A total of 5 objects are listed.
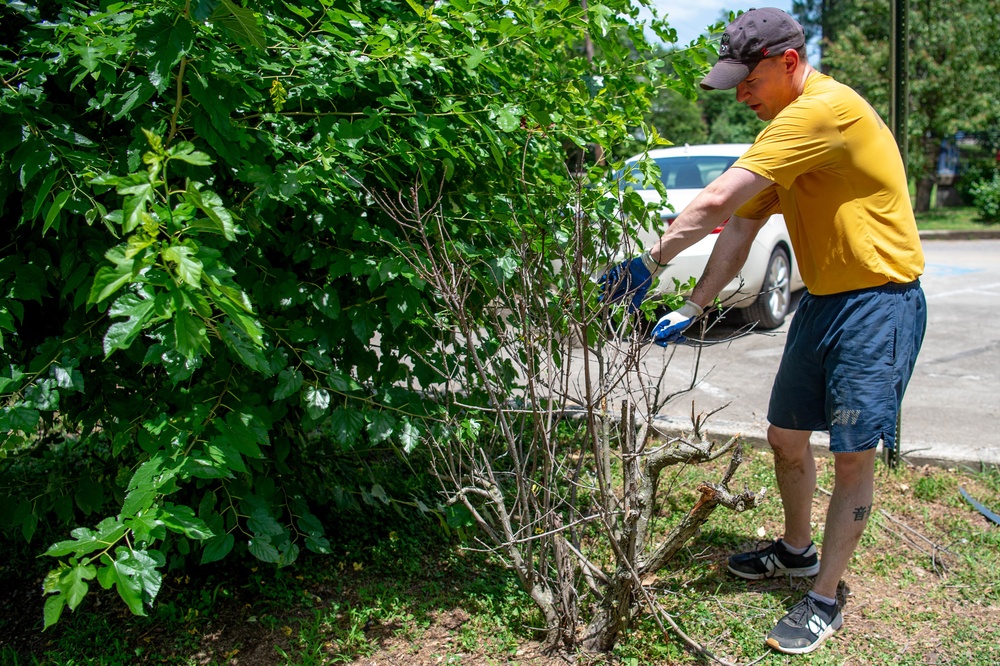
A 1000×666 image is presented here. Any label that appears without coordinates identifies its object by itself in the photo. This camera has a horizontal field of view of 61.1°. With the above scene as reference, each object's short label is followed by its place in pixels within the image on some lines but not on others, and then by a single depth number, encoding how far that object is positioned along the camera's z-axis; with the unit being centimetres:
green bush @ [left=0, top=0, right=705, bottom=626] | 208
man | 264
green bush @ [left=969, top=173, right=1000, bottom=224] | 1817
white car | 763
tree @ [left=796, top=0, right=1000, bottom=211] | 2054
